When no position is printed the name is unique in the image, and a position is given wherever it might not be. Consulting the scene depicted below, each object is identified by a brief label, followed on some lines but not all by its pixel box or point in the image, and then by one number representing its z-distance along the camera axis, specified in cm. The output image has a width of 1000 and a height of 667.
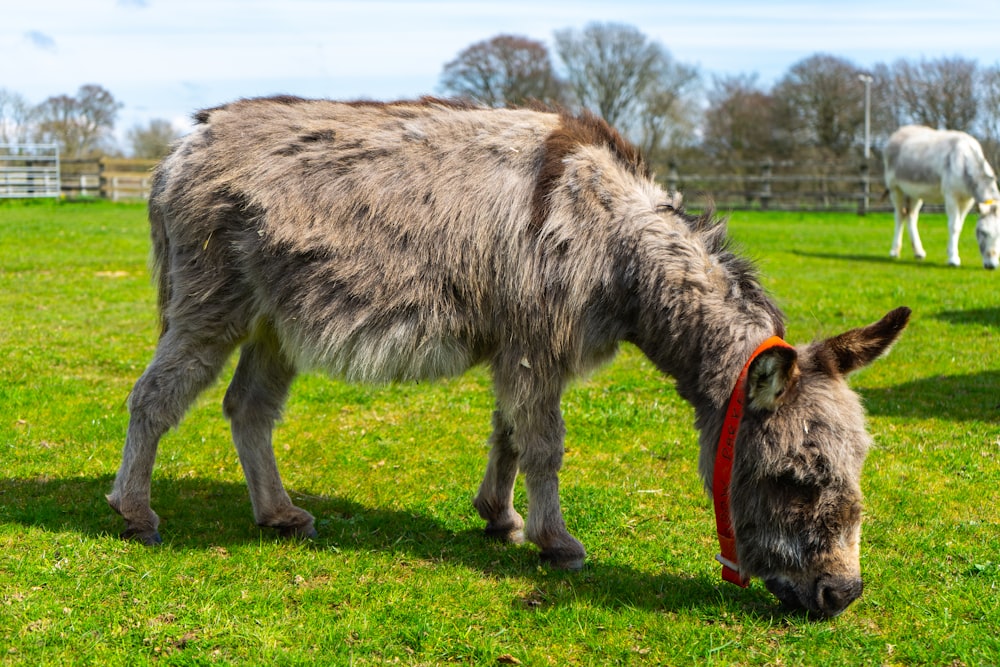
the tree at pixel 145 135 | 4350
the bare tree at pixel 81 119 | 4381
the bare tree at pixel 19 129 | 3947
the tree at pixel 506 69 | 5009
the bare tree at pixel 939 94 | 3734
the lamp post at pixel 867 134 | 3319
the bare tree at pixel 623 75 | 4697
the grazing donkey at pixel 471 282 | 433
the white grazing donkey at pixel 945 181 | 1658
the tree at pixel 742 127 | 4300
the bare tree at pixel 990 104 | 3625
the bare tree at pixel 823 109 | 4241
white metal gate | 3422
